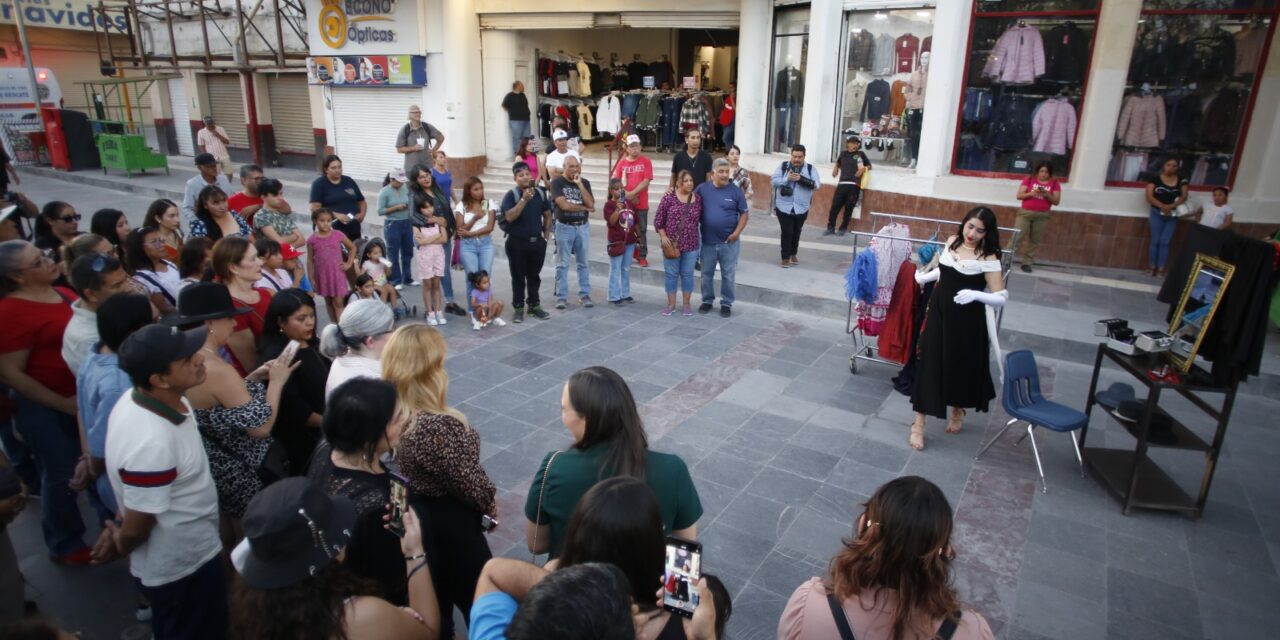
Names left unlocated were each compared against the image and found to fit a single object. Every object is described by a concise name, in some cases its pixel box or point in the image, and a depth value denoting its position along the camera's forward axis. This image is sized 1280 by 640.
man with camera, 10.14
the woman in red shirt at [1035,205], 10.20
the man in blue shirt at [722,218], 8.24
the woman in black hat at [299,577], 1.88
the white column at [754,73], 13.44
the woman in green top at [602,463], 2.50
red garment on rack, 6.30
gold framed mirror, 4.58
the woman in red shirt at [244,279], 4.29
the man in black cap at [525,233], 7.89
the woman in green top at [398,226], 8.55
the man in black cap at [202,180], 7.05
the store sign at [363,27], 15.77
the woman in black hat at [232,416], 3.11
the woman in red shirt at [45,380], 3.78
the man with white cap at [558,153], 10.77
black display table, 4.61
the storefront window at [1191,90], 10.12
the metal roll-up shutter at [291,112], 19.80
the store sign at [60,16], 23.23
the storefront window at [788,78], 13.31
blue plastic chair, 5.05
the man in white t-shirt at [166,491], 2.64
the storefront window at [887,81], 11.94
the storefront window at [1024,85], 10.68
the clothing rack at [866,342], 6.49
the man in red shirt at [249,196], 7.44
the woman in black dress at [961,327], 5.31
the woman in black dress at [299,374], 3.64
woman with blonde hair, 2.84
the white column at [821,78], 12.23
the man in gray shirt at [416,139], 12.16
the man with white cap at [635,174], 9.52
